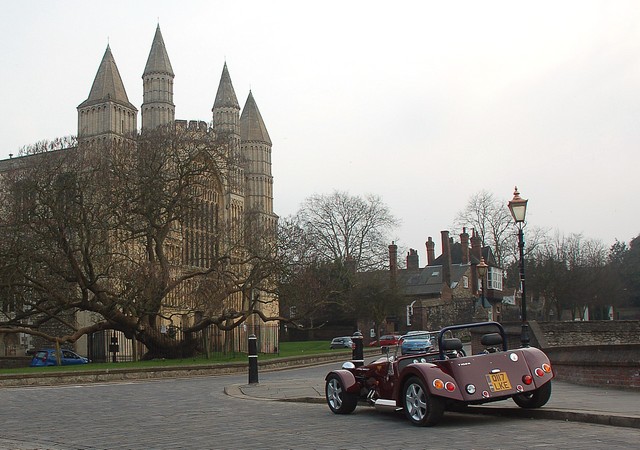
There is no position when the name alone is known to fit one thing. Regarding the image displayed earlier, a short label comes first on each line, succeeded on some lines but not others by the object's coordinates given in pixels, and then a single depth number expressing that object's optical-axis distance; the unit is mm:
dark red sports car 10055
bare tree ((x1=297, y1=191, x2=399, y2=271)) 76875
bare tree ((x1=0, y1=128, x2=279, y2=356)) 35719
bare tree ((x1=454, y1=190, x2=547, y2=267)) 78812
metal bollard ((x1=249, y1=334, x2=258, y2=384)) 19984
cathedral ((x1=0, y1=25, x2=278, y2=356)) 44469
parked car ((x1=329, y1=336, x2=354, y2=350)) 62875
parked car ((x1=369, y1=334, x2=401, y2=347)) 59012
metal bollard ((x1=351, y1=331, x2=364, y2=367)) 18906
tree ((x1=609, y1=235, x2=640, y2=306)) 88438
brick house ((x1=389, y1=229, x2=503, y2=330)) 77625
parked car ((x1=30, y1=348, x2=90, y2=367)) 44175
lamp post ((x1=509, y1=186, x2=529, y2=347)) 19203
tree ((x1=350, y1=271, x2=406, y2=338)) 66438
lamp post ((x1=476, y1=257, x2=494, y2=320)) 30484
